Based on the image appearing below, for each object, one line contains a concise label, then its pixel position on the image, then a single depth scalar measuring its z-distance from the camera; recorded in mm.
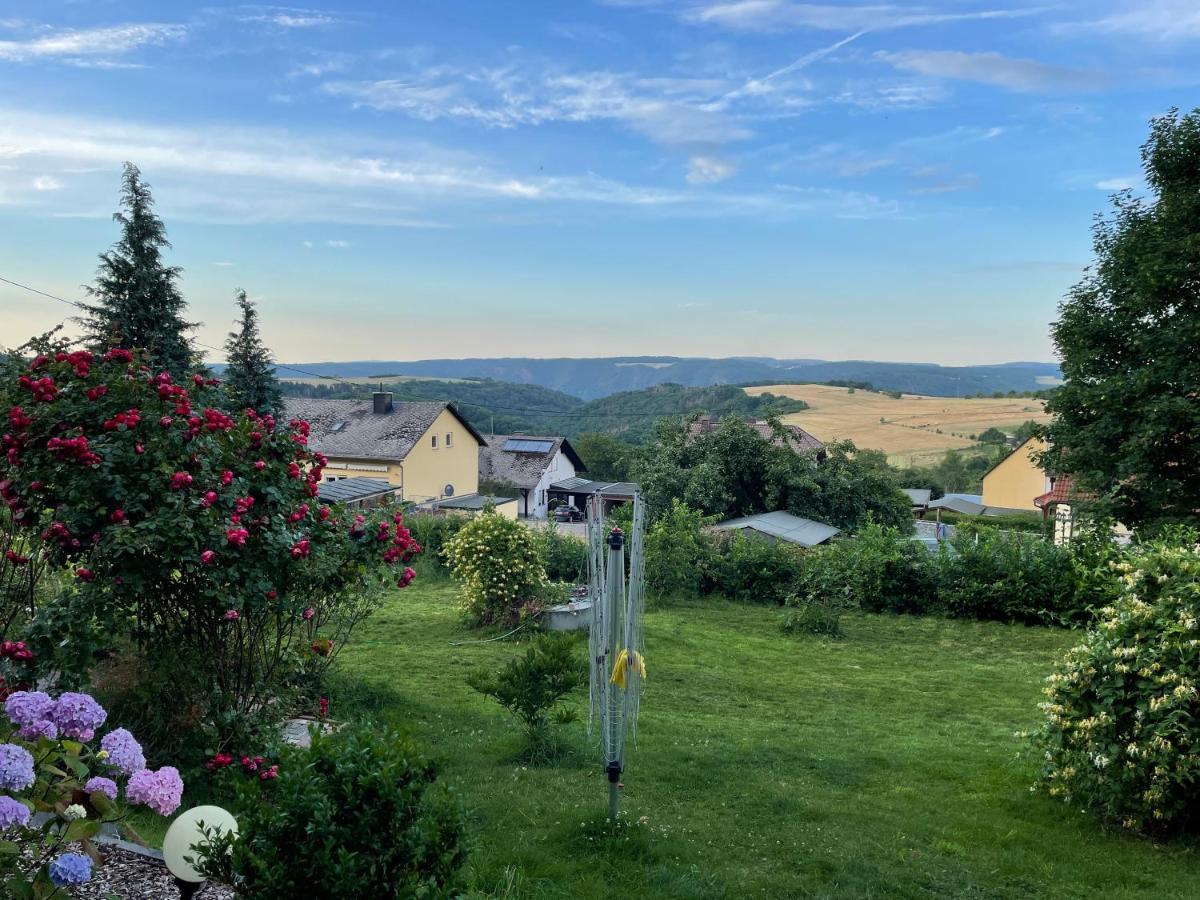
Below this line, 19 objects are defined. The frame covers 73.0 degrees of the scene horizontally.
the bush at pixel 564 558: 17094
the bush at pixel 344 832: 2264
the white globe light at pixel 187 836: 2746
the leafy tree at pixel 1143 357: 14539
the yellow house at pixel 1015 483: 38344
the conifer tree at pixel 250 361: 23578
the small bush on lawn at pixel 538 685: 5855
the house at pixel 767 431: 24516
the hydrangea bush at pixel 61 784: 2398
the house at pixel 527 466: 46531
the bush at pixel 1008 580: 13477
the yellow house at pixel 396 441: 35094
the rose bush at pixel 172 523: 4258
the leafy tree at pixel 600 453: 60531
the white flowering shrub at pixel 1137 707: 4762
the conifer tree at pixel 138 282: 19391
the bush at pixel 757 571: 15984
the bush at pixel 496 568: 11836
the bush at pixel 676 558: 15766
